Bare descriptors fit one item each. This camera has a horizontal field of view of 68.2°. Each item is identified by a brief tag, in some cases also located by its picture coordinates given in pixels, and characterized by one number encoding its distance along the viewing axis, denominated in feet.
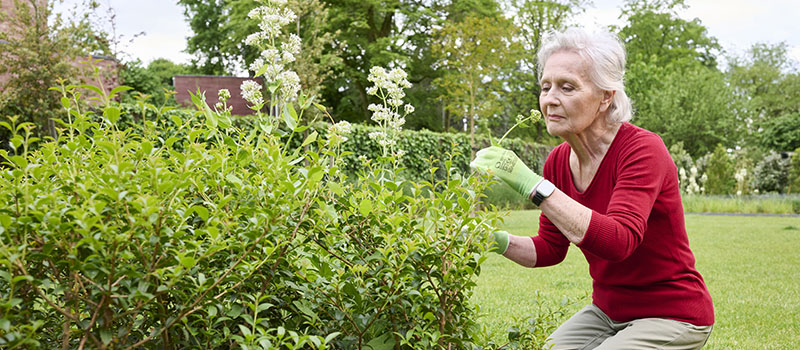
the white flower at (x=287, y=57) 6.97
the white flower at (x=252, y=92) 6.51
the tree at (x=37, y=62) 32.68
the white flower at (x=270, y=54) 6.66
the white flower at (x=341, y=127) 5.89
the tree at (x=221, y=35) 79.10
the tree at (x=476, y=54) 51.13
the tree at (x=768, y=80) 150.51
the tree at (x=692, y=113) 99.19
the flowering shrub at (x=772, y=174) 69.36
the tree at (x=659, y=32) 131.34
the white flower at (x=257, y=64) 6.81
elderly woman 7.64
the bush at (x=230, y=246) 4.20
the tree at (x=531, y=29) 113.80
